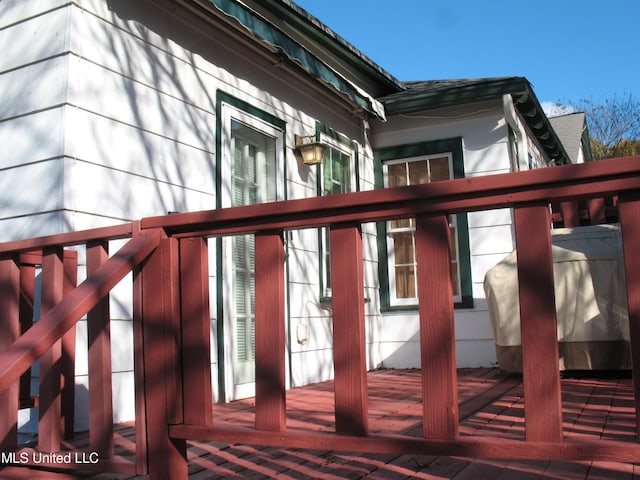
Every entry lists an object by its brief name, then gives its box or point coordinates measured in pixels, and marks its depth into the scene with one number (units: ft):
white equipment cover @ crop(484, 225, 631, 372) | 15.35
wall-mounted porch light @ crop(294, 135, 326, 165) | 17.11
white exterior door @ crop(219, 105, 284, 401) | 14.26
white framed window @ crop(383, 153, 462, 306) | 21.54
